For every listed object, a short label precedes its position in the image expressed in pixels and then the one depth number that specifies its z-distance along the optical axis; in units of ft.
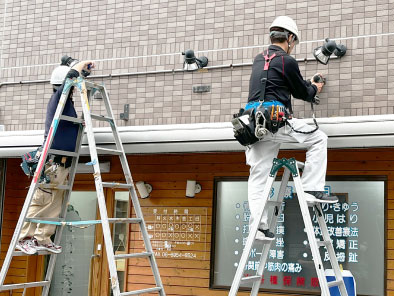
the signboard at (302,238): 26.81
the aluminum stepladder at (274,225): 17.80
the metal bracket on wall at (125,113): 29.40
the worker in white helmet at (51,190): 22.84
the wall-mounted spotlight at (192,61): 27.85
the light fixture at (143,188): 31.04
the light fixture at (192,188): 30.04
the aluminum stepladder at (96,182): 20.75
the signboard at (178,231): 30.04
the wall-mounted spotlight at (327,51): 24.59
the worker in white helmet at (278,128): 19.56
